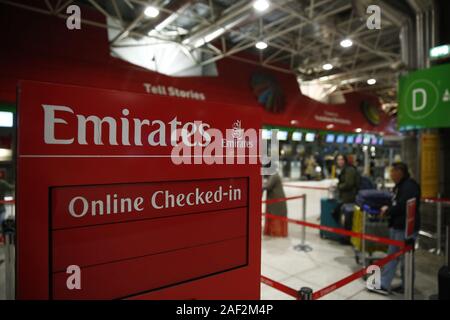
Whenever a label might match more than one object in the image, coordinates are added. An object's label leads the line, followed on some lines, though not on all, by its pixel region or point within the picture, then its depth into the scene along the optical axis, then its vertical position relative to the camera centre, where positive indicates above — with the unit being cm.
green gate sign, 507 +115
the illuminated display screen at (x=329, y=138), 1531 +110
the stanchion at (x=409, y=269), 299 -118
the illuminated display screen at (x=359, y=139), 1743 +122
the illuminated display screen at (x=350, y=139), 1688 +115
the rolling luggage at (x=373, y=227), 440 -108
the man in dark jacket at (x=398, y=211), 366 -68
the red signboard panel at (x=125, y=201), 96 -18
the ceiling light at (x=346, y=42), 851 +351
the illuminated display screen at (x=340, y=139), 1609 +113
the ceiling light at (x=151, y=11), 652 +343
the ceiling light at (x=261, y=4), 592 +324
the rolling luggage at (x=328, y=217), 608 -129
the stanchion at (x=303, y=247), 550 -175
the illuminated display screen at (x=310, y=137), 1381 +106
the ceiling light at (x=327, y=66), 1164 +386
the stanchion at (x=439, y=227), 557 -135
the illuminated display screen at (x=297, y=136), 1308 +103
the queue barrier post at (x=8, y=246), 282 -95
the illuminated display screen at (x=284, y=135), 1237 +102
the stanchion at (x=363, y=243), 443 -137
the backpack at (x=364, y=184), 561 -50
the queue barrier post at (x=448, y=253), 294 -99
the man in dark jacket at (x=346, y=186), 563 -55
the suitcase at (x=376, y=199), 431 -61
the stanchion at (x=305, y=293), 168 -81
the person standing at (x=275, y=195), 651 -86
